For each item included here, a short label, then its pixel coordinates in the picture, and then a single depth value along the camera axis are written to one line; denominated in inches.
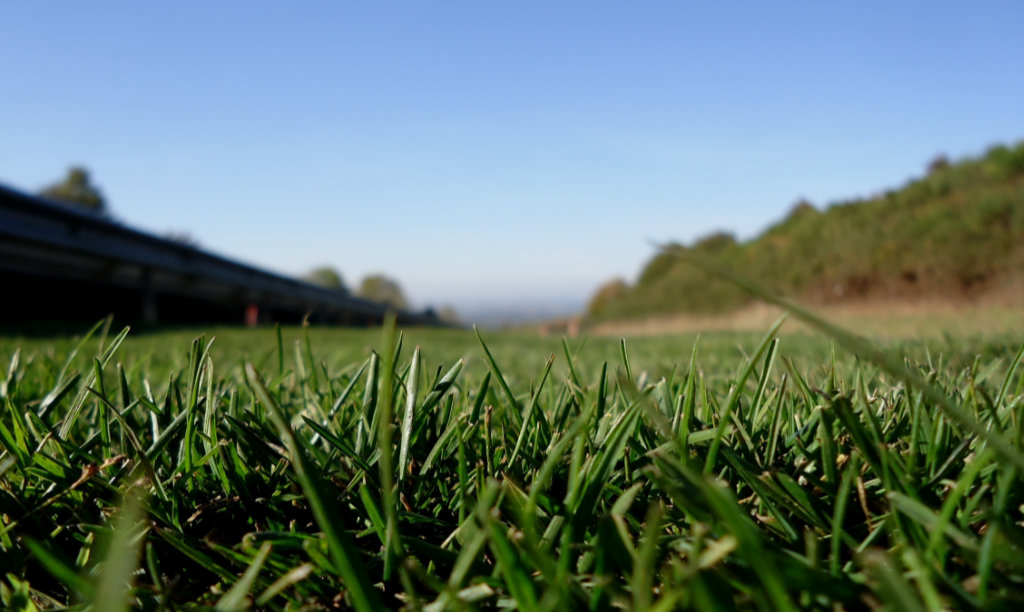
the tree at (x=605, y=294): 1772.8
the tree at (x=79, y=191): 1644.9
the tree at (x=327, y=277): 2103.3
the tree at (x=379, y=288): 2645.9
